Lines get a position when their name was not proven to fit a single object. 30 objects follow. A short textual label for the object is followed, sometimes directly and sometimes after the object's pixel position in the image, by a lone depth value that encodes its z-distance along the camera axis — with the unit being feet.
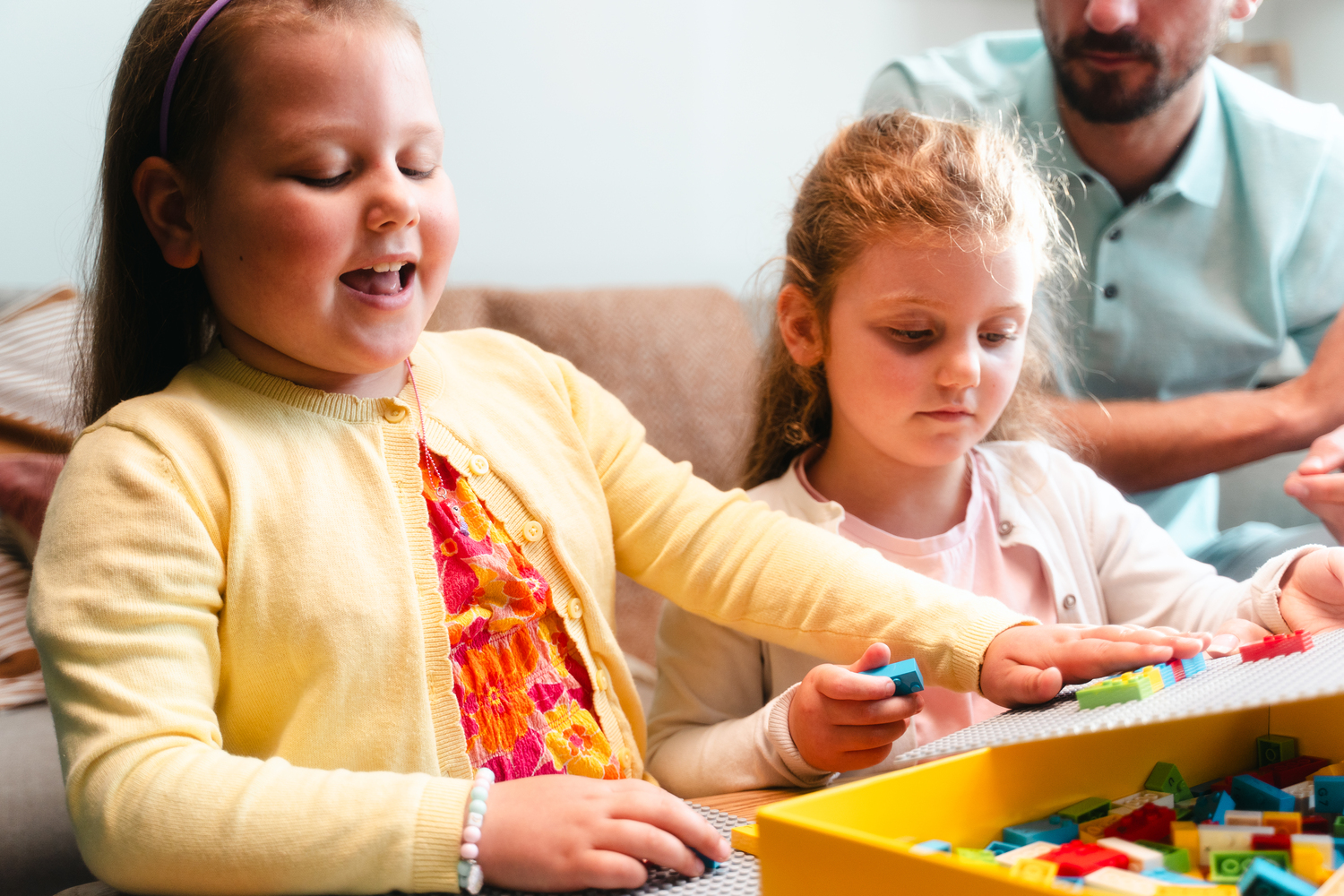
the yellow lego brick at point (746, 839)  2.00
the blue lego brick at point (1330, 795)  1.93
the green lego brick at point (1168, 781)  2.06
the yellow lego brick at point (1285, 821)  1.78
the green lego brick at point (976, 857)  1.50
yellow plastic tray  1.47
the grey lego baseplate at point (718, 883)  1.80
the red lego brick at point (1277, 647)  2.02
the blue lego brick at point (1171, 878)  1.53
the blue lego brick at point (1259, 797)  1.94
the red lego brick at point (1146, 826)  1.80
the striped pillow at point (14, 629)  3.58
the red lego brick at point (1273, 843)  1.70
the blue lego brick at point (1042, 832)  1.78
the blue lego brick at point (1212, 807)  1.91
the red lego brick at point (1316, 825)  1.83
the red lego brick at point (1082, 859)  1.56
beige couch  4.83
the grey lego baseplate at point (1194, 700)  1.50
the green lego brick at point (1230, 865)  1.60
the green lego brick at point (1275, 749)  2.28
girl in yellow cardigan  1.80
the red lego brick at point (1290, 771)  2.16
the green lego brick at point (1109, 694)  1.81
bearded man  4.60
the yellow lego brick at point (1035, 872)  1.36
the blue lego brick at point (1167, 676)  1.91
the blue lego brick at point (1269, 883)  1.46
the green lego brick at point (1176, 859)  1.66
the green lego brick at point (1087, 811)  1.91
